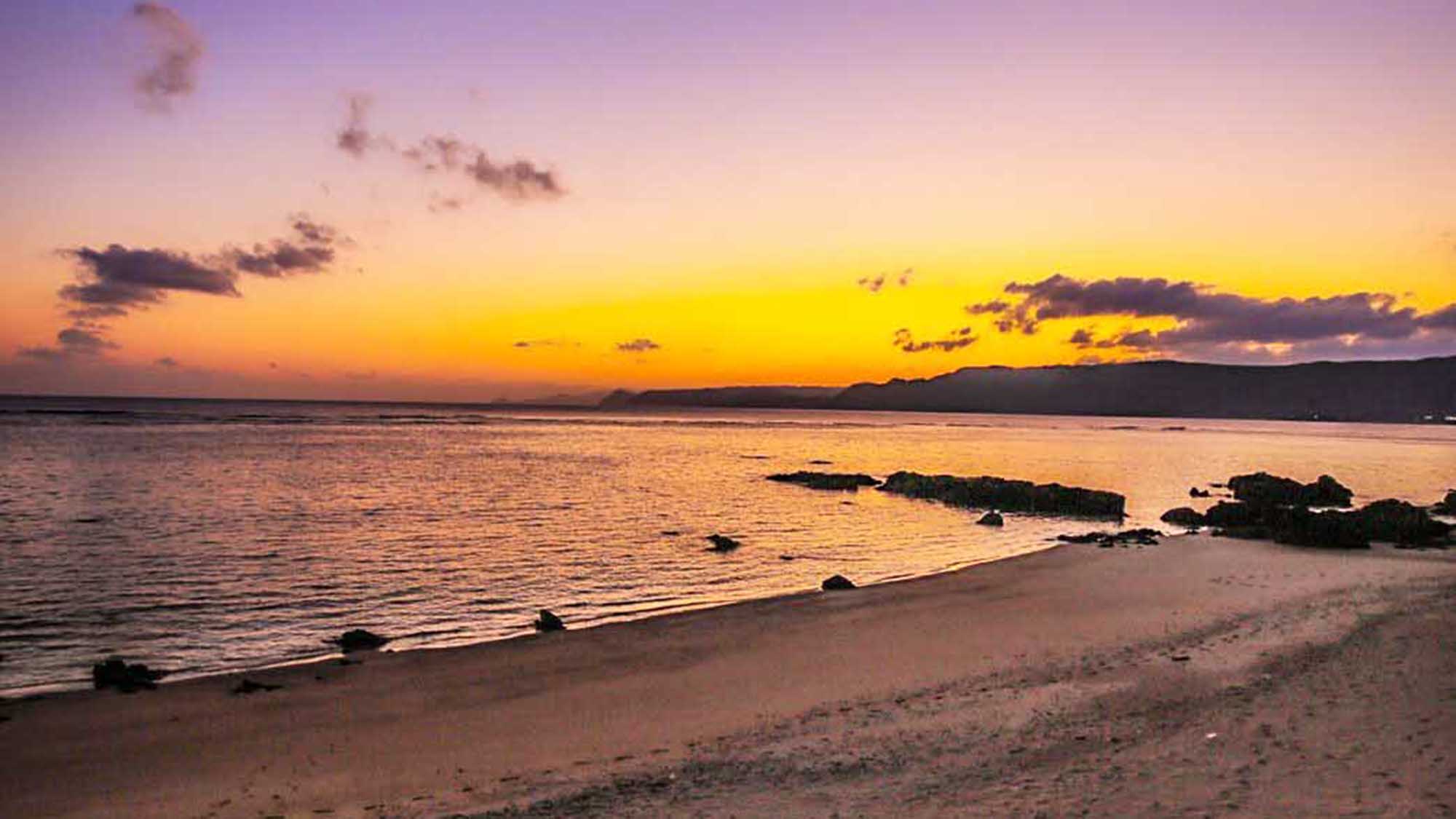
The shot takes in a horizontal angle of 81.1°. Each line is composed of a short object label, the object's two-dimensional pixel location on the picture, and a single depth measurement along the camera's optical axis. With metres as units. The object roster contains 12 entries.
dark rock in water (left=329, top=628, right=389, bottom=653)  17.09
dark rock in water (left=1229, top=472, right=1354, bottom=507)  46.58
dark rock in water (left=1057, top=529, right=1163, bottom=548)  31.61
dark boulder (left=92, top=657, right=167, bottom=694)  14.23
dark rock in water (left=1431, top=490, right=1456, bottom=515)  42.72
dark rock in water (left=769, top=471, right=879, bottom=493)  55.50
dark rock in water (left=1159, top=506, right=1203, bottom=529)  38.12
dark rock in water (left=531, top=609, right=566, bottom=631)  18.81
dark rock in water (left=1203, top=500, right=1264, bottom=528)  36.34
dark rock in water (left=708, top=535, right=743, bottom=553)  31.35
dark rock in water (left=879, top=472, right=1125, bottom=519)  44.19
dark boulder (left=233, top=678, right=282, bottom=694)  13.99
